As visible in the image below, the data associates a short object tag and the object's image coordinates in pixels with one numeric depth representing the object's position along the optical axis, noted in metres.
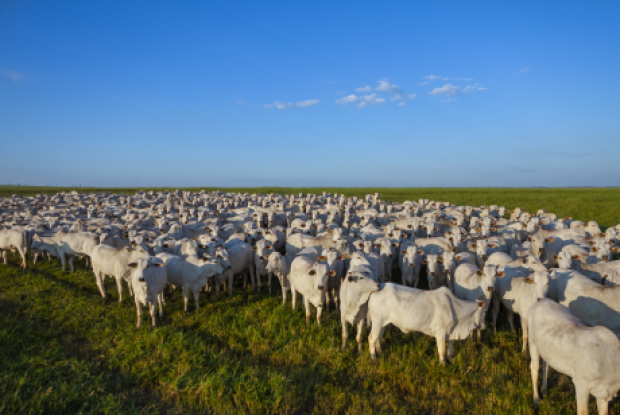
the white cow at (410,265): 12.19
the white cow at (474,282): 9.11
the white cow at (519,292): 8.23
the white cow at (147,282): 9.62
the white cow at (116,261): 11.52
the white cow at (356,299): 8.28
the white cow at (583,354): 5.24
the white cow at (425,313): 7.58
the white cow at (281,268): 11.58
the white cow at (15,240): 15.63
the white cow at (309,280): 9.53
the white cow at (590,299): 7.56
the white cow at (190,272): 10.99
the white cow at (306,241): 14.91
